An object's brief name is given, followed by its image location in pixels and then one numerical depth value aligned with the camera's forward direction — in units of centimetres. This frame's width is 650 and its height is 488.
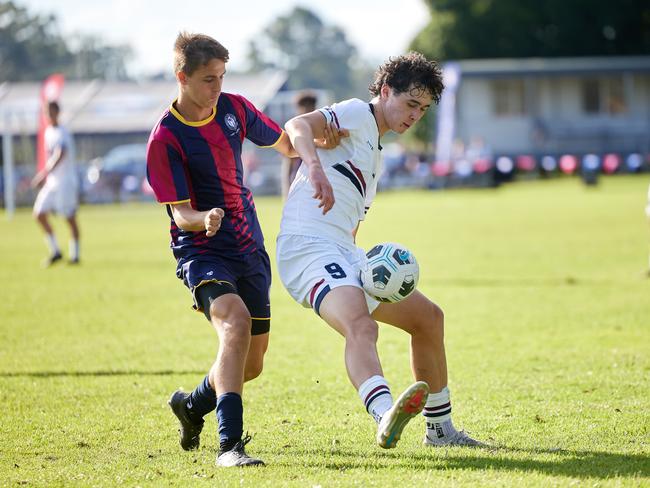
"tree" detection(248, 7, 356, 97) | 13625
